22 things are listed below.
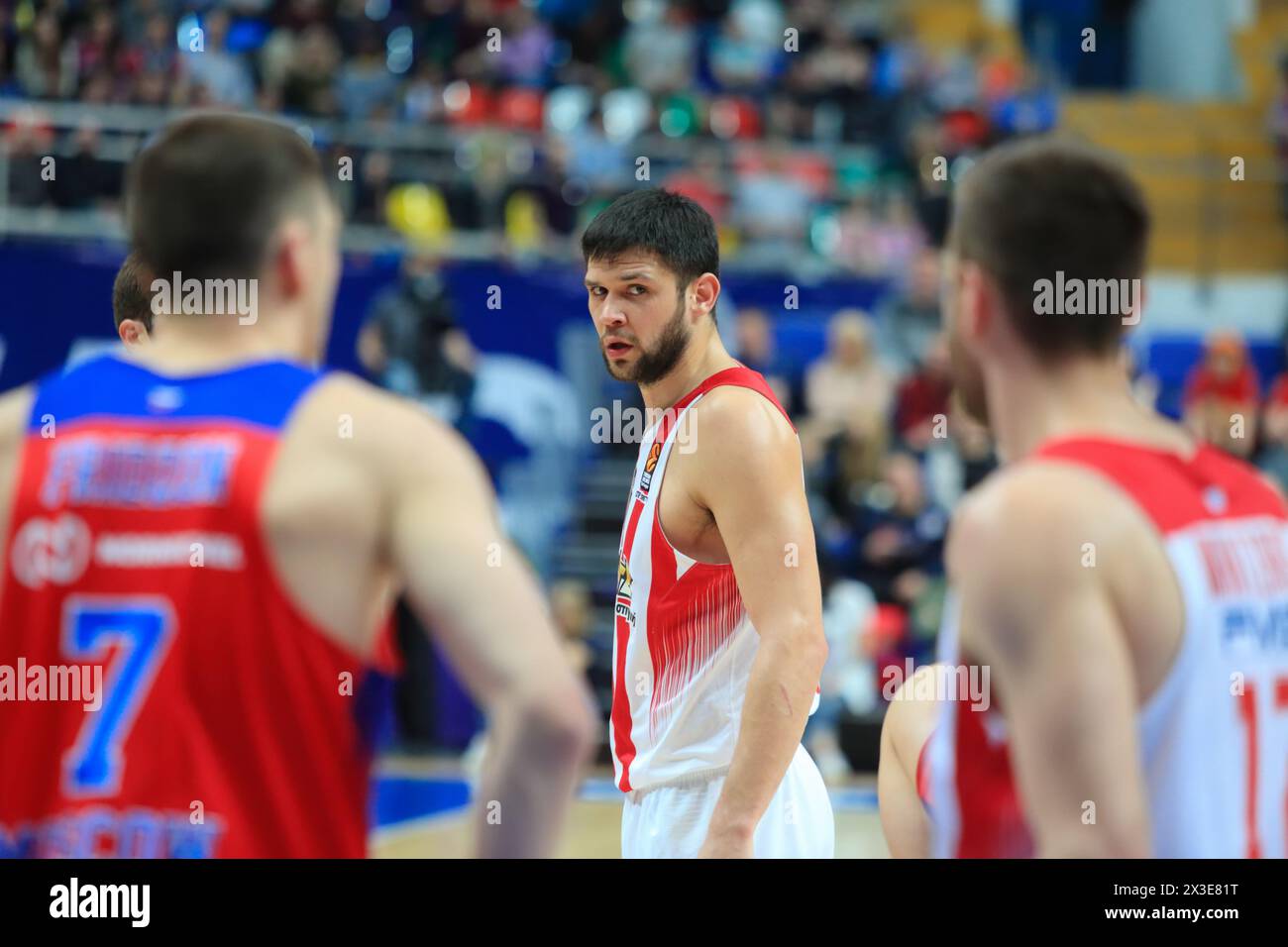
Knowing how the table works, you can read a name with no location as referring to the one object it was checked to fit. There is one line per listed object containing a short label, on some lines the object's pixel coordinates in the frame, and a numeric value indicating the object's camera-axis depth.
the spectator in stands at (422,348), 13.18
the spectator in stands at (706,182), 15.48
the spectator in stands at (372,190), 14.76
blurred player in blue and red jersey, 2.59
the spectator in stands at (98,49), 14.89
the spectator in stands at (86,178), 14.12
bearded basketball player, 4.32
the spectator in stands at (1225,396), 12.71
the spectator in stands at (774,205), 15.69
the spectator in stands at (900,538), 12.94
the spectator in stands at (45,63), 14.67
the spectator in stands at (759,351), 13.70
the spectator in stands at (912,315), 14.65
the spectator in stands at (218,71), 15.09
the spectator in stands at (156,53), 15.04
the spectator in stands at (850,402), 13.52
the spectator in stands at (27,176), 13.93
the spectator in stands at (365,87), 15.99
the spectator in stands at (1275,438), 12.99
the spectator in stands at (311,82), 15.38
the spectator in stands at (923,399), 13.91
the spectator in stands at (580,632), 12.66
